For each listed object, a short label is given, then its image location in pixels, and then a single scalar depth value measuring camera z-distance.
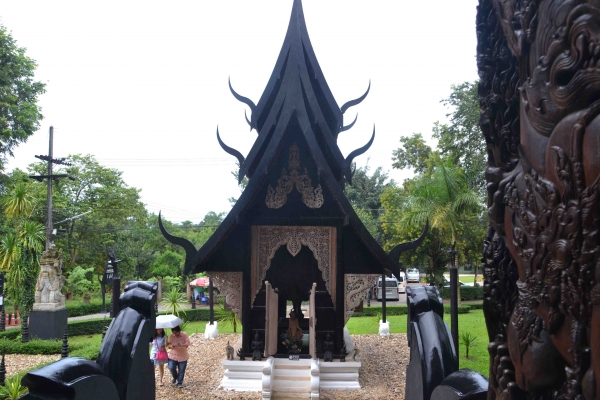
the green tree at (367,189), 38.94
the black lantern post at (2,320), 17.70
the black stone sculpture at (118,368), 2.89
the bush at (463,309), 20.29
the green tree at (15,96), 23.20
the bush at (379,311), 22.82
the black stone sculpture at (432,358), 2.52
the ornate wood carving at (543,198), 1.28
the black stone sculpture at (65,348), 10.29
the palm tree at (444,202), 16.70
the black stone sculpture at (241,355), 8.74
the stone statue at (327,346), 8.77
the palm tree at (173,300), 14.50
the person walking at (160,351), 8.91
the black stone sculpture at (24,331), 16.43
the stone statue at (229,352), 8.64
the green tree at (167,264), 33.19
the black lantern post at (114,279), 6.62
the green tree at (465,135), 23.03
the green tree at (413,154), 28.91
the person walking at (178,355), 8.67
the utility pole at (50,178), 18.34
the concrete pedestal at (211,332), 14.05
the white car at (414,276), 38.66
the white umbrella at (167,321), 8.92
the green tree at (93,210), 29.69
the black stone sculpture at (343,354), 8.79
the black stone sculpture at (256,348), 8.64
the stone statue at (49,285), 17.34
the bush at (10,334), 17.27
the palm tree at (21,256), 17.84
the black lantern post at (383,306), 14.23
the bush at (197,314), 23.28
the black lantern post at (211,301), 14.00
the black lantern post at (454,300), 7.98
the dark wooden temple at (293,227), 8.30
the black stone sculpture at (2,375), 9.75
